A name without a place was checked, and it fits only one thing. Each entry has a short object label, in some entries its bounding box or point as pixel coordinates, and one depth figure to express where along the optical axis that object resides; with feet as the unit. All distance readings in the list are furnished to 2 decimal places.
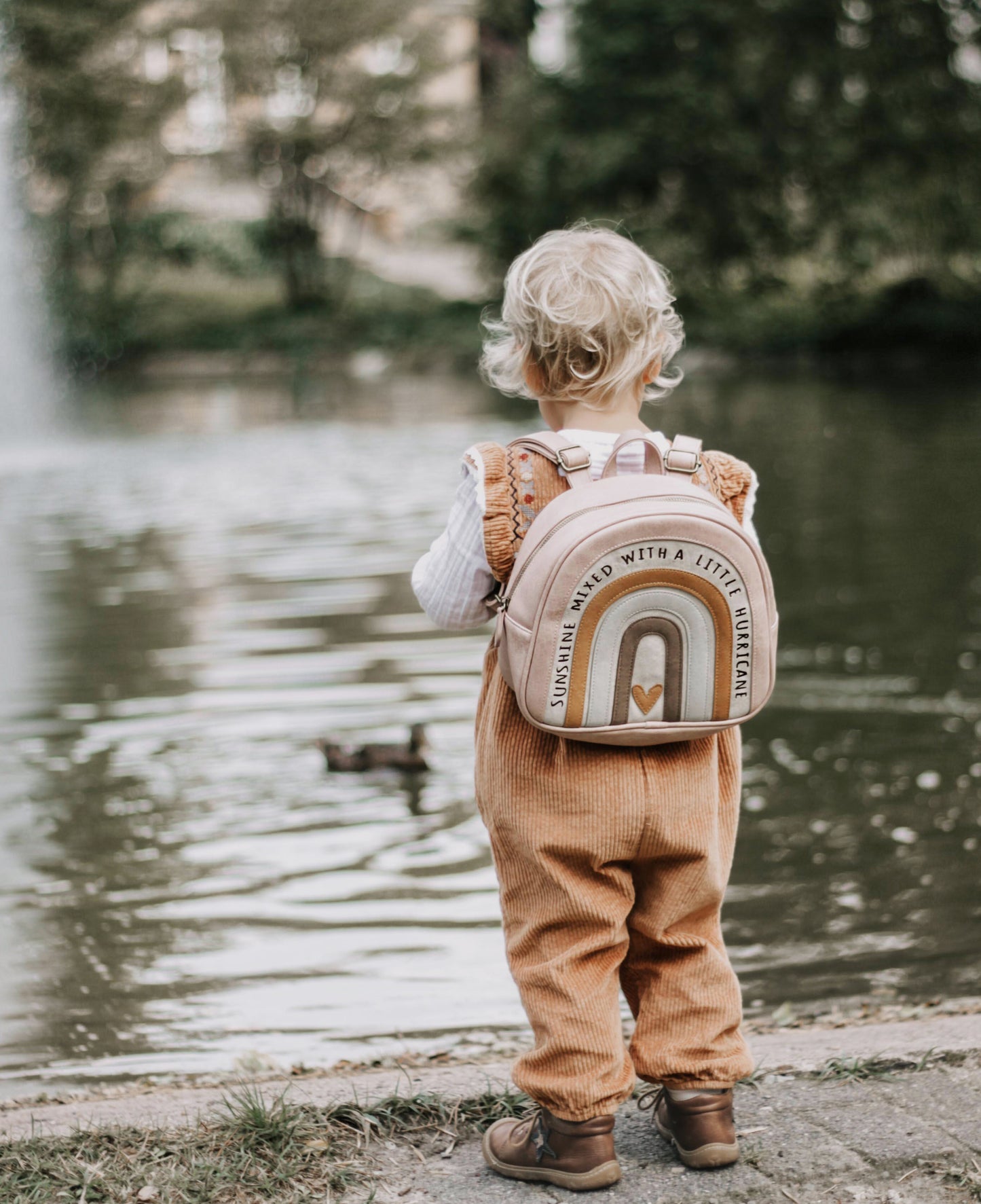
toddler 7.66
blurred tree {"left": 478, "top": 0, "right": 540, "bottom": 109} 97.71
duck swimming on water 17.12
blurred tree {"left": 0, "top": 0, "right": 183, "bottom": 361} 107.45
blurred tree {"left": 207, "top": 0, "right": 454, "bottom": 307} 111.24
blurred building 115.14
